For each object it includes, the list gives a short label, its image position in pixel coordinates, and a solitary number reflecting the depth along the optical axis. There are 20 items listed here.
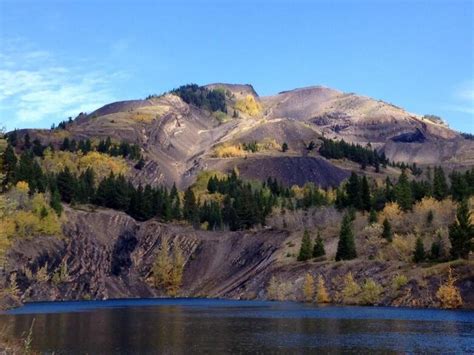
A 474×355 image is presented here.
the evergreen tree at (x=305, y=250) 142.38
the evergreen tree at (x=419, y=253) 112.69
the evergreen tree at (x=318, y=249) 141.25
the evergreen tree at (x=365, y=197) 172.75
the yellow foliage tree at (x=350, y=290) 114.69
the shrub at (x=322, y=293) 123.25
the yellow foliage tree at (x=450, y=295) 96.94
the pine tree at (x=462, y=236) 105.12
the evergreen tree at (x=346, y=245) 130.62
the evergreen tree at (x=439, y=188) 158.00
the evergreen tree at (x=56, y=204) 164.75
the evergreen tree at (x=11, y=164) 165.62
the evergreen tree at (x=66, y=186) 189.00
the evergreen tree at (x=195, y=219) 197.75
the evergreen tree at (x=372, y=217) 149.24
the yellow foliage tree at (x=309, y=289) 126.75
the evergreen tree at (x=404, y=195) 154.07
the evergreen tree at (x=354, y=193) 176.62
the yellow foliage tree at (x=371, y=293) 109.69
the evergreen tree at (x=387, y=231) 133.40
